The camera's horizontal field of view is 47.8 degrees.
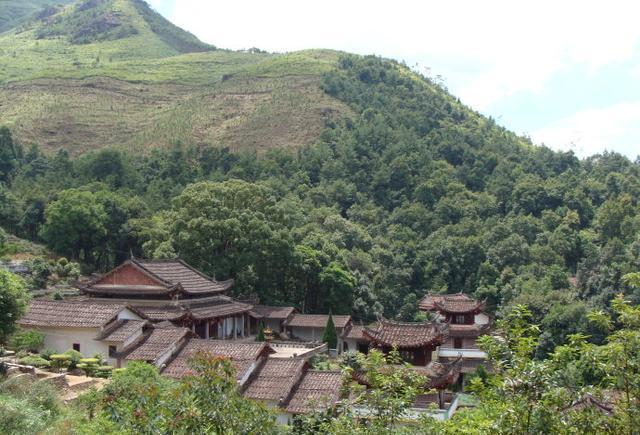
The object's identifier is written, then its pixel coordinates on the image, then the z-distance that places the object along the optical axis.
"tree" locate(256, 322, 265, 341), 41.53
